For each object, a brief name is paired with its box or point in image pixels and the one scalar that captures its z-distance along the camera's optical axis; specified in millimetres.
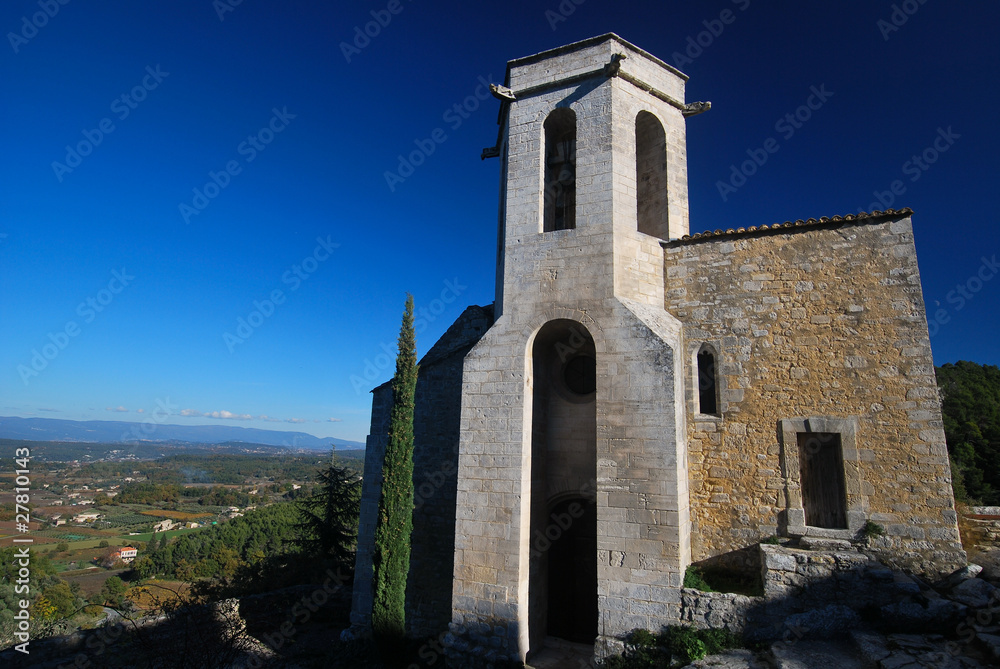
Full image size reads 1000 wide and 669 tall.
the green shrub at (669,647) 5938
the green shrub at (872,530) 6738
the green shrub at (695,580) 6523
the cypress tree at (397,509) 8875
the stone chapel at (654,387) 6730
